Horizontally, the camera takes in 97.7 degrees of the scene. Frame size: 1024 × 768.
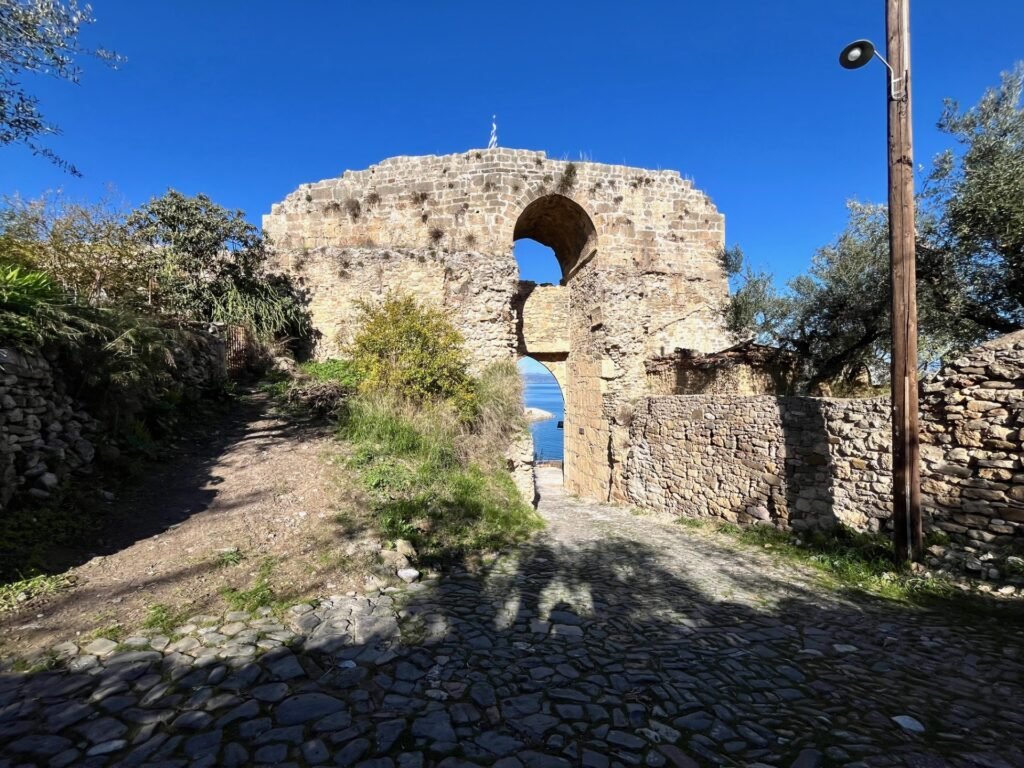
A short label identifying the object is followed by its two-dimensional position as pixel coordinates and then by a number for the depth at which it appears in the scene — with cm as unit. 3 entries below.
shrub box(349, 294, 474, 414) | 848
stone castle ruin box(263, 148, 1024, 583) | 906
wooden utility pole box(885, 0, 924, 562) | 546
